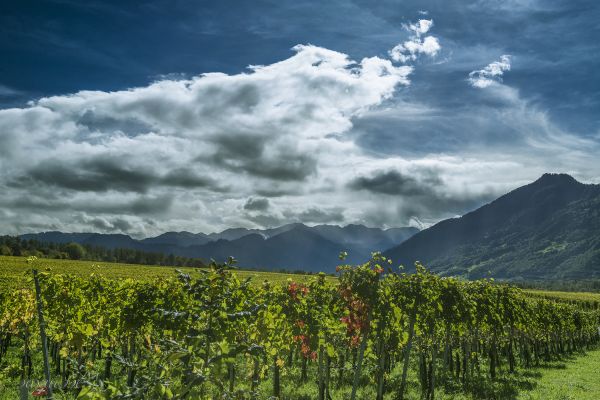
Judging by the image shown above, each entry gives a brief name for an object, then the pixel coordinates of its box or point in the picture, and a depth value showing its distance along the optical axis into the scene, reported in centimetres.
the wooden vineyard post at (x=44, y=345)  630
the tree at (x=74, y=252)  19012
